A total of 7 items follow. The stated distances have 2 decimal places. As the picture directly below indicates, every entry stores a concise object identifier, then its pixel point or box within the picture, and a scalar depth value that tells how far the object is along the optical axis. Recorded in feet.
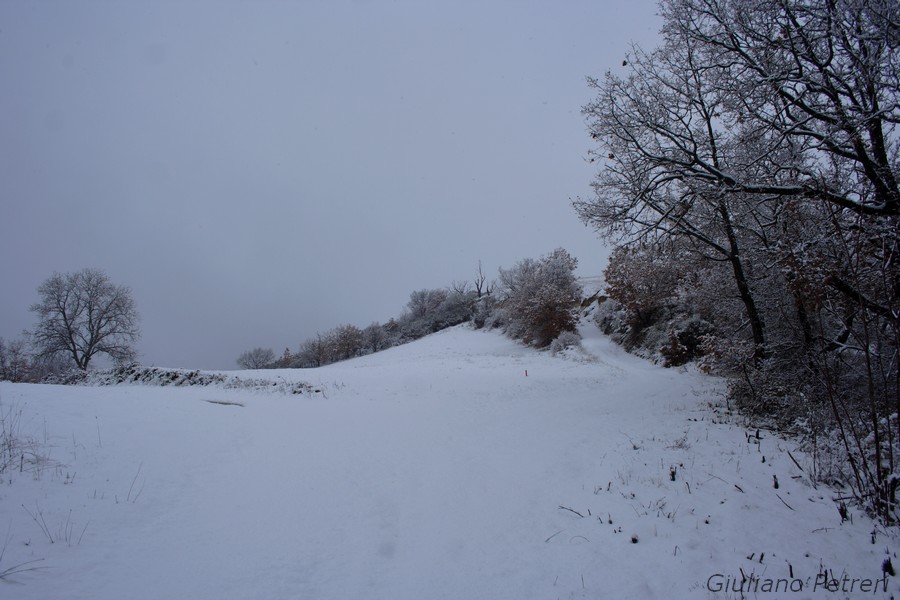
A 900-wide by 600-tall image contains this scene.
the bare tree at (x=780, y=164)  18.22
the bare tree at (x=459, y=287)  166.91
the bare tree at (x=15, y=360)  105.70
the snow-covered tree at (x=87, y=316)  95.81
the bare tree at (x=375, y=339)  150.30
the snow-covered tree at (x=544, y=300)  86.43
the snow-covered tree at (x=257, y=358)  186.80
